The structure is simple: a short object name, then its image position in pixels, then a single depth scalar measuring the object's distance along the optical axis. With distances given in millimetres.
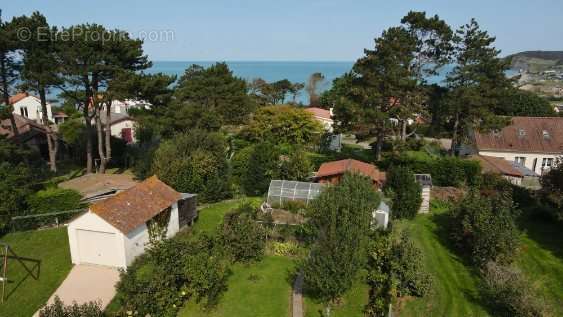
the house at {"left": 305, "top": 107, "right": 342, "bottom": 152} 46875
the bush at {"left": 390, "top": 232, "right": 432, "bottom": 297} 16281
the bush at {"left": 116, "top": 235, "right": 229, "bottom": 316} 14906
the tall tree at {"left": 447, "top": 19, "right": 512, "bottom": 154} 34562
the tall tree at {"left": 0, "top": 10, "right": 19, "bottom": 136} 28219
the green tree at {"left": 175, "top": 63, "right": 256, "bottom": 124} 45938
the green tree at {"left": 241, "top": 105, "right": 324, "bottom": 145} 41469
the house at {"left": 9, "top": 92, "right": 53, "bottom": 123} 56469
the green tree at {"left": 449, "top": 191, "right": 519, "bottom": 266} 18047
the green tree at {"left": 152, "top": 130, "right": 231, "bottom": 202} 28000
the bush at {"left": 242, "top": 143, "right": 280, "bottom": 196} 30219
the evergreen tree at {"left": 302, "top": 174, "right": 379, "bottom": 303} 14117
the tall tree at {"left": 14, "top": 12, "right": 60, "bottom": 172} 28875
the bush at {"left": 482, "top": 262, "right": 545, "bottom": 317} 13971
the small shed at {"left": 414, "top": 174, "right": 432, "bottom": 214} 27391
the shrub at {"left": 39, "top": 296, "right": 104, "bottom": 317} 13586
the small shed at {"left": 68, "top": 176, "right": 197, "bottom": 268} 18750
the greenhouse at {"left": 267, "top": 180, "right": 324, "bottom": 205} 25628
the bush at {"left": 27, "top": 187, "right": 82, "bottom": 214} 24109
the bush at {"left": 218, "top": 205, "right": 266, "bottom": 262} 19250
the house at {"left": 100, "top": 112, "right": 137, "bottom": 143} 51156
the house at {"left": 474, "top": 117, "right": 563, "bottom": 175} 40688
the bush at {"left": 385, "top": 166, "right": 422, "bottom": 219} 25703
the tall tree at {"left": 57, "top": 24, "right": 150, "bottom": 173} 29547
